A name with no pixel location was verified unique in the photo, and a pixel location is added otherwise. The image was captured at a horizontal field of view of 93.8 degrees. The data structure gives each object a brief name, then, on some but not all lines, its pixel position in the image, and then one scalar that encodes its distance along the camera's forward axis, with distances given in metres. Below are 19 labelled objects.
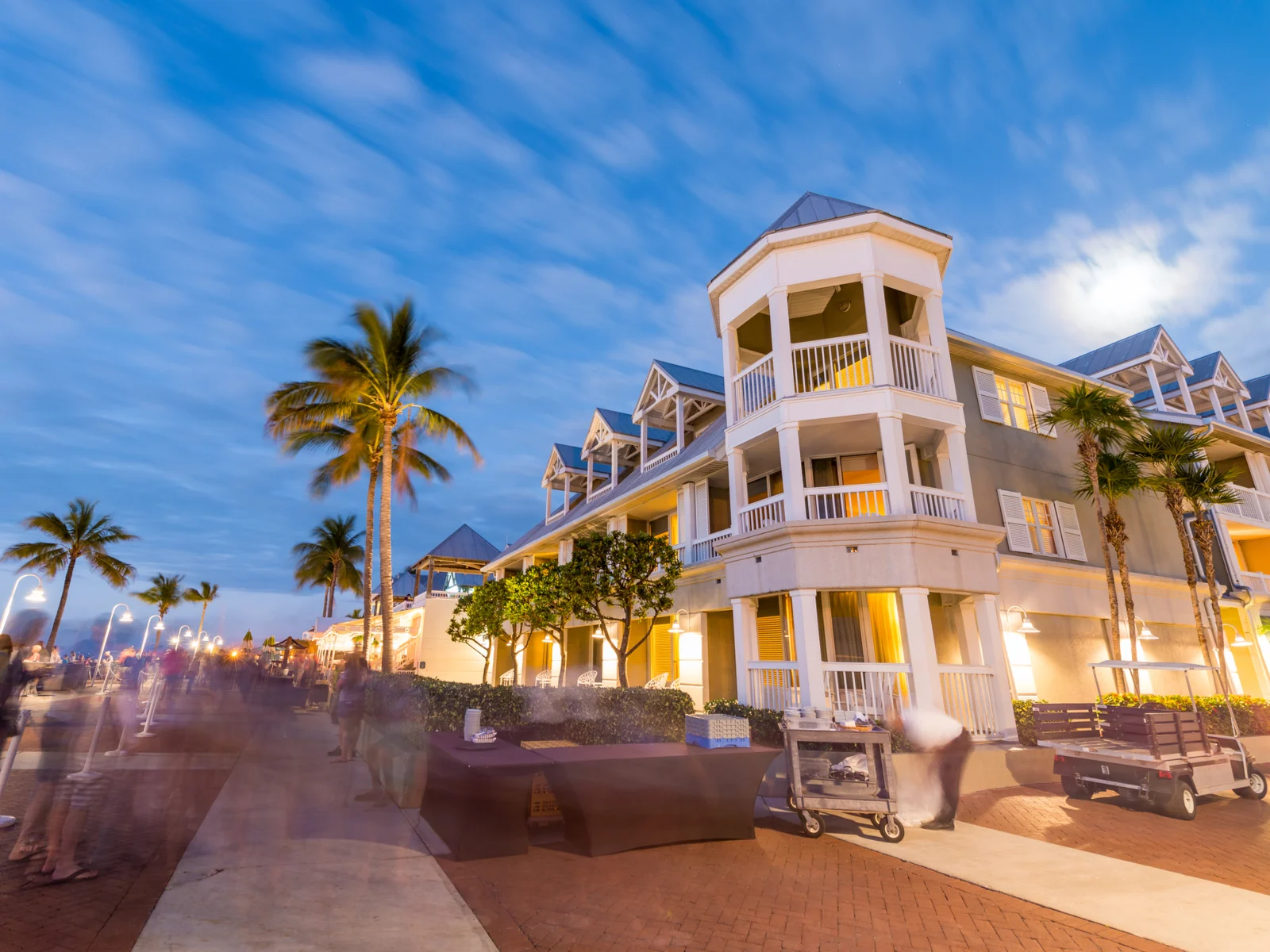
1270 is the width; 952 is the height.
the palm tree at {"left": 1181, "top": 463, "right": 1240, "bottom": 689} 16.16
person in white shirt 7.61
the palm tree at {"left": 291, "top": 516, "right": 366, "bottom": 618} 45.75
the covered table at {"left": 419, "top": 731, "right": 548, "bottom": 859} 5.54
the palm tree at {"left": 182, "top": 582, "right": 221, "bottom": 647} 74.12
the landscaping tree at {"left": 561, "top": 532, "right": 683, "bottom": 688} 12.92
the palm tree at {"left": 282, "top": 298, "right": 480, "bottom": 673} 18.88
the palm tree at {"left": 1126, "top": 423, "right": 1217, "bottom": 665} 15.82
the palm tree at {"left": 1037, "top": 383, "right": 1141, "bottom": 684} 14.30
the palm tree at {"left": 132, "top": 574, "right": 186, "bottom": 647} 69.19
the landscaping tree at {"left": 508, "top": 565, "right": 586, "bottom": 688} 13.50
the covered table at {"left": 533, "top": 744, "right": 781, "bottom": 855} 5.75
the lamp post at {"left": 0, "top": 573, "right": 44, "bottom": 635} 12.64
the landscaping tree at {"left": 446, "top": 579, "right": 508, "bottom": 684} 18.77
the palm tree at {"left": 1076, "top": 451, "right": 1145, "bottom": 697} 14.05
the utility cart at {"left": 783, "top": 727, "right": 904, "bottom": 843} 6.89
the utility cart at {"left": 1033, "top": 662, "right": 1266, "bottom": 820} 8.03
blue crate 6.54
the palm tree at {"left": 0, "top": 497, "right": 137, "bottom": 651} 34.91
